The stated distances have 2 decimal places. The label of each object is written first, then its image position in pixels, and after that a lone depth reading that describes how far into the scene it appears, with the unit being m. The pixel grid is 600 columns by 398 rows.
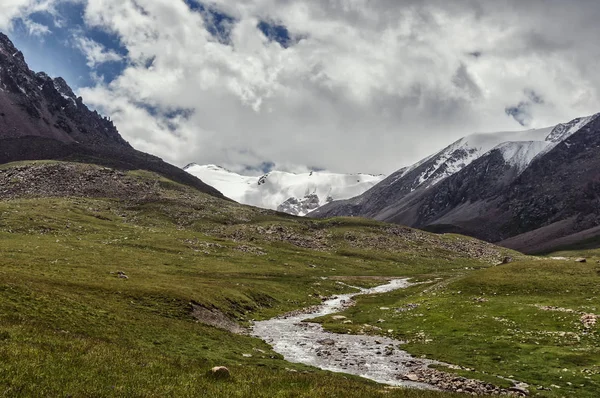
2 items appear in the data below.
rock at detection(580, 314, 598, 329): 46.33
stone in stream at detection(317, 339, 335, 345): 46.56
